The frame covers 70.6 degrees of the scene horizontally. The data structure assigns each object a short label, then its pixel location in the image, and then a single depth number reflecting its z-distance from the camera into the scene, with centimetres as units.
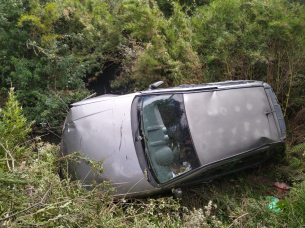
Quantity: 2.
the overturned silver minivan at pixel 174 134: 268
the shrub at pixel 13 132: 267
